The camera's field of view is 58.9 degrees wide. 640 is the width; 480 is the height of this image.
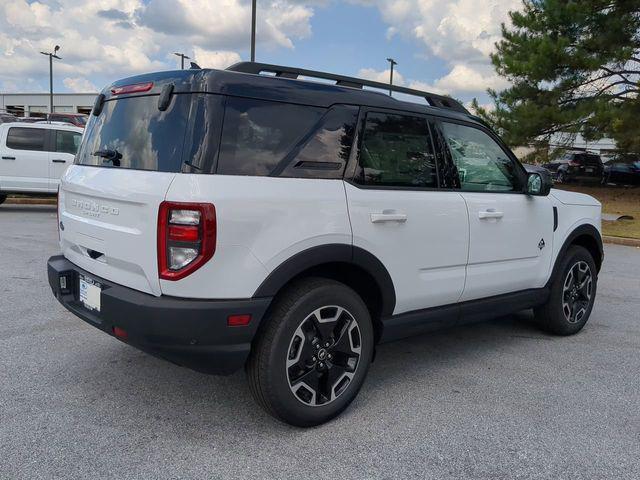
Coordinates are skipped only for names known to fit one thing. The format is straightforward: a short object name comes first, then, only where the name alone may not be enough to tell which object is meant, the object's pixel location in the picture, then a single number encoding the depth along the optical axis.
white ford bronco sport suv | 2.70
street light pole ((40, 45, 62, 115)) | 39.12
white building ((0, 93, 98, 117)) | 66.25
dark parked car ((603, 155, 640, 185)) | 24.67
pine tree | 16.91
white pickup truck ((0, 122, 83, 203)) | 11.87
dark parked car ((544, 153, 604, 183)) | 24.81
